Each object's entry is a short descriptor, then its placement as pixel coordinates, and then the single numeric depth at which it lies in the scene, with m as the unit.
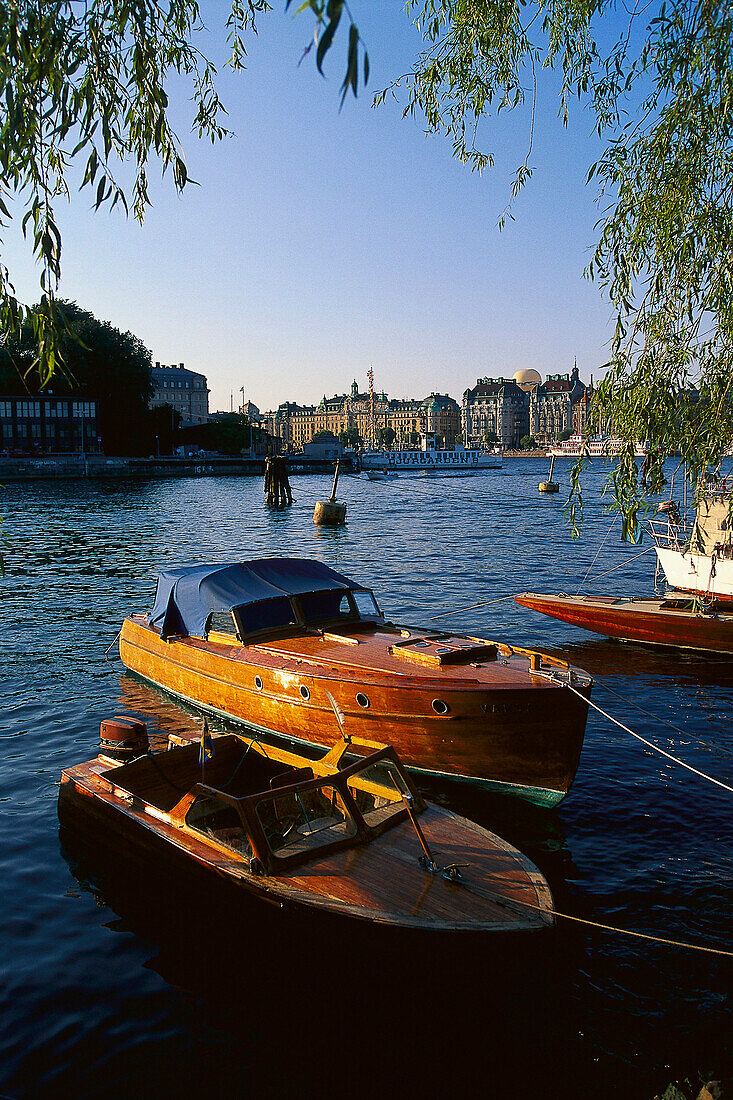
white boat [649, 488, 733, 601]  23.91
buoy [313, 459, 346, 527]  60.22
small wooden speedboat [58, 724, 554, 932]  7.23
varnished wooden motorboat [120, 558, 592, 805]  10.83
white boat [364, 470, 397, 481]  130.62
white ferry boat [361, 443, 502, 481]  154.00
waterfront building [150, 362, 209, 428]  192.07
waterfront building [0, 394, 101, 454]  113.19
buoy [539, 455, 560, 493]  104.38
